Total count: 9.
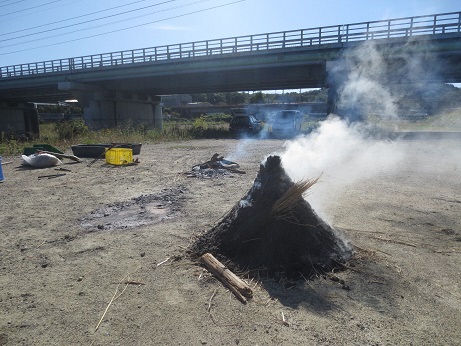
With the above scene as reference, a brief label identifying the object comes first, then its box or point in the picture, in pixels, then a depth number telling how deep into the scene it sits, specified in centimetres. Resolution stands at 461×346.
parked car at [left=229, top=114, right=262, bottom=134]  2842
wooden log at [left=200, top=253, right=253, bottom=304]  325
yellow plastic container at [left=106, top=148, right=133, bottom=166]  1231
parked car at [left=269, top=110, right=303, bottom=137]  2721
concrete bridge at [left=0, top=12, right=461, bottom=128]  1600
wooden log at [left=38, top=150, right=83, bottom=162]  1302
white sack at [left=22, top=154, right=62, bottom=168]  1180
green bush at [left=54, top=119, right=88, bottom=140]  2116
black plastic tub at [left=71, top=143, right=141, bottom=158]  1403
